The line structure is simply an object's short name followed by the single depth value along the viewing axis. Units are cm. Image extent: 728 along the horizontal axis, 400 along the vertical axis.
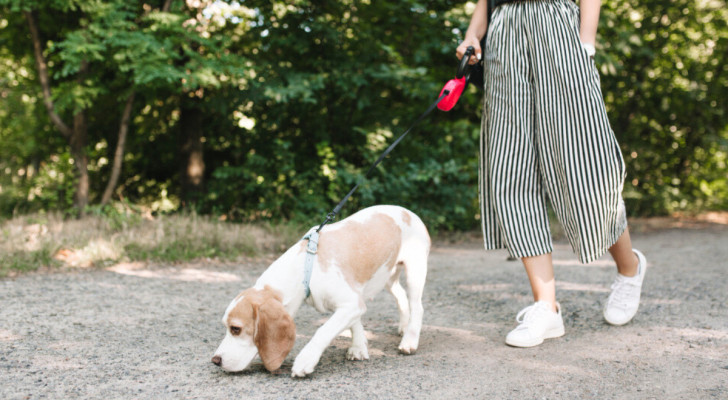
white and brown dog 237
